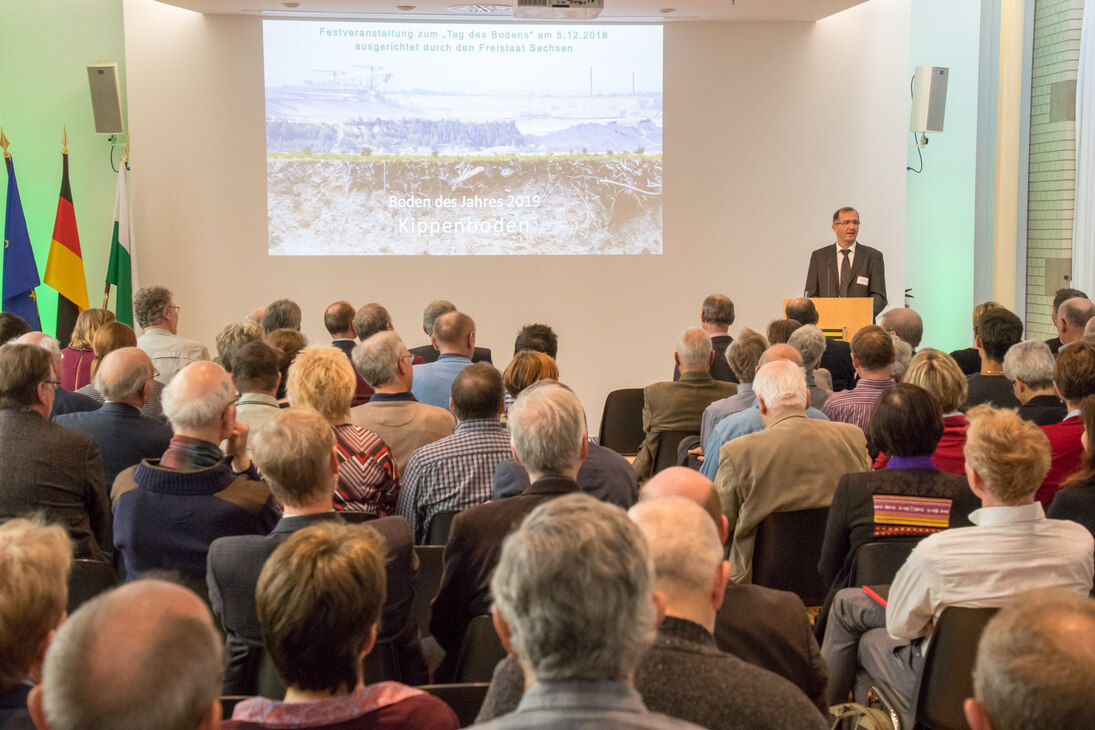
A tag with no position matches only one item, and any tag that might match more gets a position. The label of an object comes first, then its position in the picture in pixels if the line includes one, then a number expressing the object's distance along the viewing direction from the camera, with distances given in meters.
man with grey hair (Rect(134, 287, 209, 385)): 5.49
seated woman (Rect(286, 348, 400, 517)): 3.34
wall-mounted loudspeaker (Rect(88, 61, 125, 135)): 7.66
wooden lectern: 7.01
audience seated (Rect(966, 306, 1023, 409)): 4.48
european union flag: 7.36
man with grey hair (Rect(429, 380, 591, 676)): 2.51
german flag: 7.61
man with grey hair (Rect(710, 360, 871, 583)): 3.34
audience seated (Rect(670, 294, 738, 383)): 5.98
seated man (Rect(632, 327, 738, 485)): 4.84
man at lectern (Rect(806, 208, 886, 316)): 7.76
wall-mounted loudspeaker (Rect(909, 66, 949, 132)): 8.63
